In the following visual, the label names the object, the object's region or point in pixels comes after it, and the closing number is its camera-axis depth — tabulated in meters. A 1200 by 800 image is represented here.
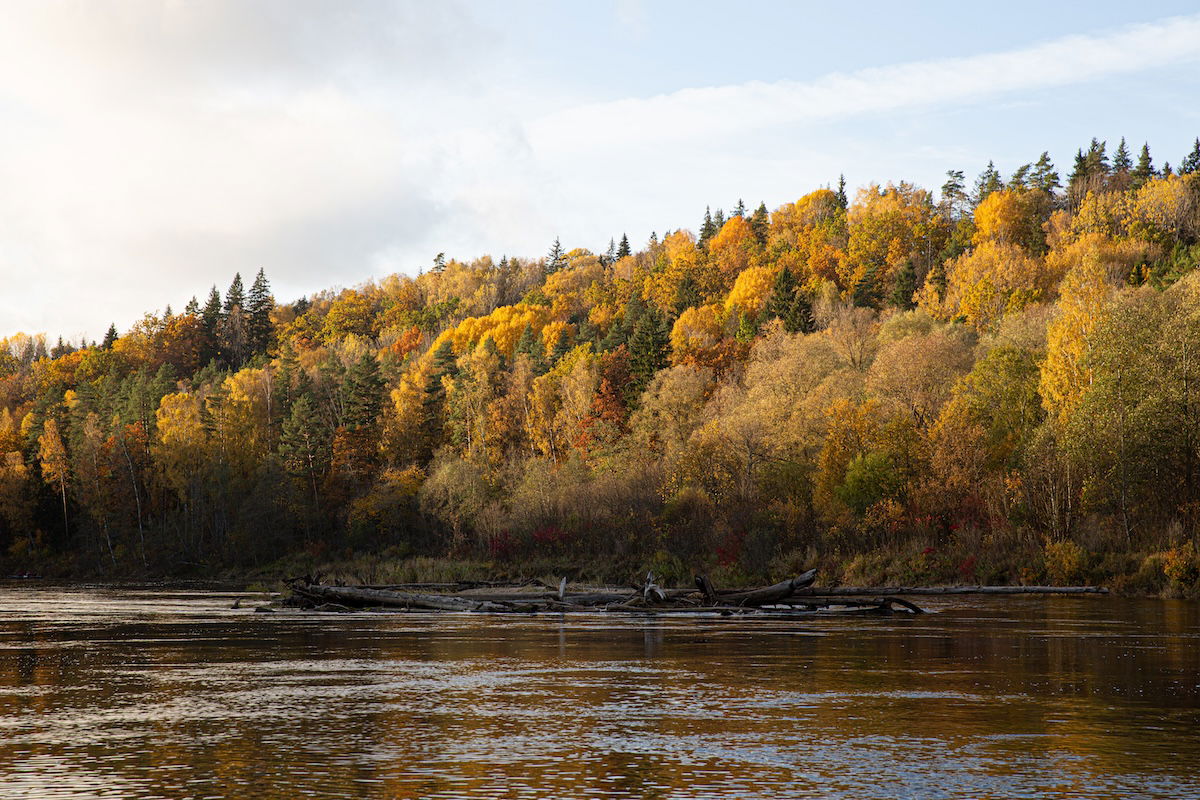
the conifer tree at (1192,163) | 160.38
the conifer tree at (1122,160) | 173.75
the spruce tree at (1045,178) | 162.88
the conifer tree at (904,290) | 121.44
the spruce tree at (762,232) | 197.00
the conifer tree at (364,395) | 118.81
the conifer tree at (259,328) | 193.71
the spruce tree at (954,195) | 173.50
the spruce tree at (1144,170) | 148.25
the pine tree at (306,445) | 113.62
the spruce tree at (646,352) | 109.69
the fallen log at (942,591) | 41.41
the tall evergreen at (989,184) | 179.32
